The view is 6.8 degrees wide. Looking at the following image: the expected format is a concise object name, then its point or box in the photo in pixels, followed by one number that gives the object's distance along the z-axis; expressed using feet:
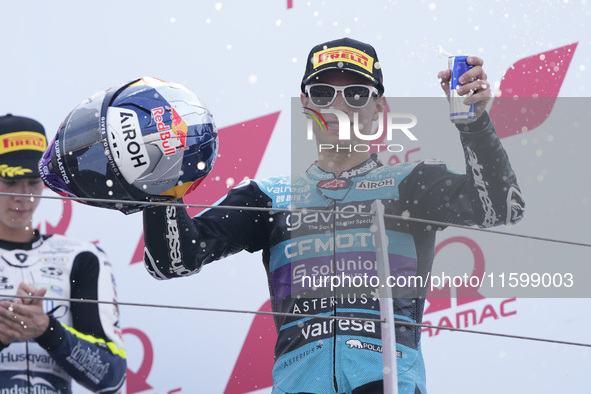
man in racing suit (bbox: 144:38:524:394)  29.17
